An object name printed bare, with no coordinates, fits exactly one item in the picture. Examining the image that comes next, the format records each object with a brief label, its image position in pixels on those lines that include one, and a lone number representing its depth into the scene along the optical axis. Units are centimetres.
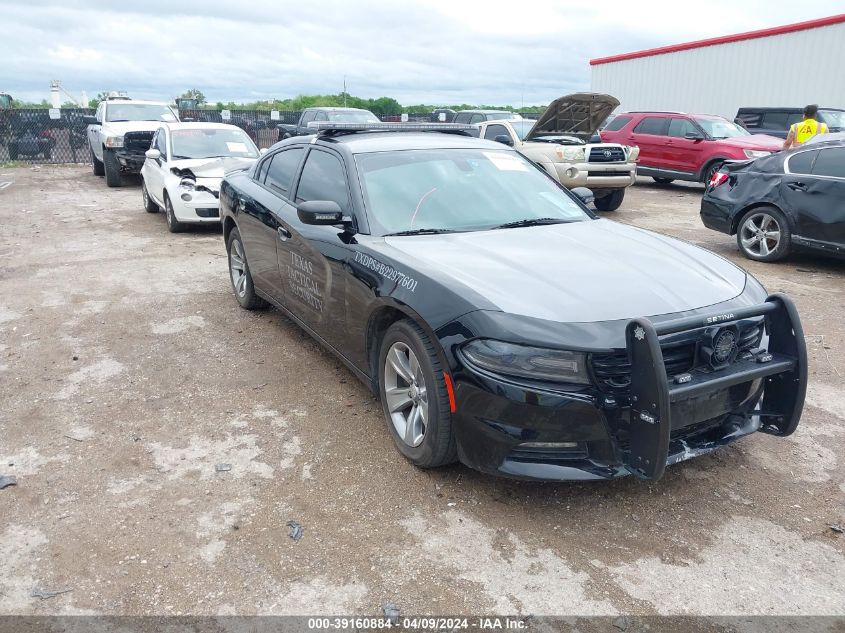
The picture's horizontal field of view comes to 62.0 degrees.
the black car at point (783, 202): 749
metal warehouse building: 1873
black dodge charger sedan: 294
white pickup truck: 1508
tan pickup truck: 1178
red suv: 1426
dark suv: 1667
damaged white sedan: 998
